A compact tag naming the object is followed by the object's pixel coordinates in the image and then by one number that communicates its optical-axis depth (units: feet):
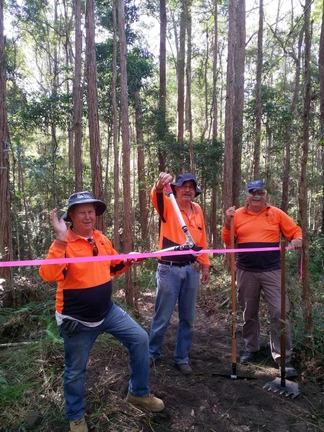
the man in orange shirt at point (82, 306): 8.63
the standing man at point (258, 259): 12.74
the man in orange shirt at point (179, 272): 12.13
